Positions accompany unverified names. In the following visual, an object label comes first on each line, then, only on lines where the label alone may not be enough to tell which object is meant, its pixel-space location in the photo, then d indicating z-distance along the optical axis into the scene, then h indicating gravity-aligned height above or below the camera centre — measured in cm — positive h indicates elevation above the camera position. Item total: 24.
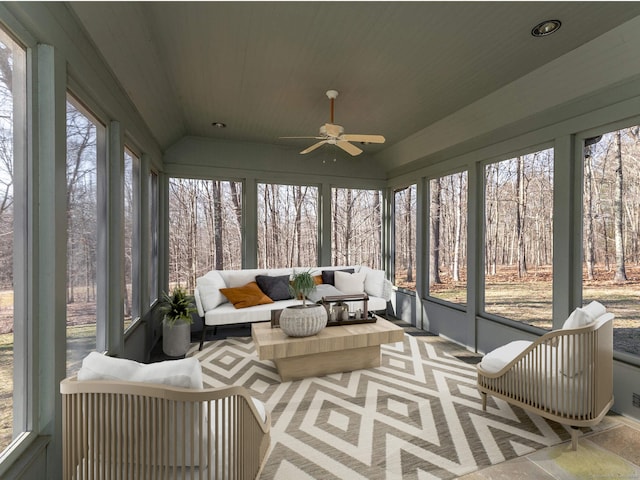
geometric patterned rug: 199 -135
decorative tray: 355 -88
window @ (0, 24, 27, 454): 136 +9
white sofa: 405 -71
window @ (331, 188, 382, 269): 586 +27
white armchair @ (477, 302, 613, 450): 208 -90
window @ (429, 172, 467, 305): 442 +4
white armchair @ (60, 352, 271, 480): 121 -69
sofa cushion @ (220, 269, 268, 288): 470 -50
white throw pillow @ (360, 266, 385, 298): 506 -66
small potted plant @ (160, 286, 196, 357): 390 -101
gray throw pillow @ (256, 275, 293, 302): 466 -65
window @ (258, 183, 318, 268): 542 +28
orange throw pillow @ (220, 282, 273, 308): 428 -72
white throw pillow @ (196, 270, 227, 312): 412 -64
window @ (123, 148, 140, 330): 317 +7
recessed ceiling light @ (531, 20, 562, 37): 223 +149
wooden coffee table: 299 -101
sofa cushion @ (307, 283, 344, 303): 467 -73
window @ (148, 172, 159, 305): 443 +16
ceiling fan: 316 +106
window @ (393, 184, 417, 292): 538 +7
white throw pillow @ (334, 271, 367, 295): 498 -63
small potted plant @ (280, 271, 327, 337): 309 -72
